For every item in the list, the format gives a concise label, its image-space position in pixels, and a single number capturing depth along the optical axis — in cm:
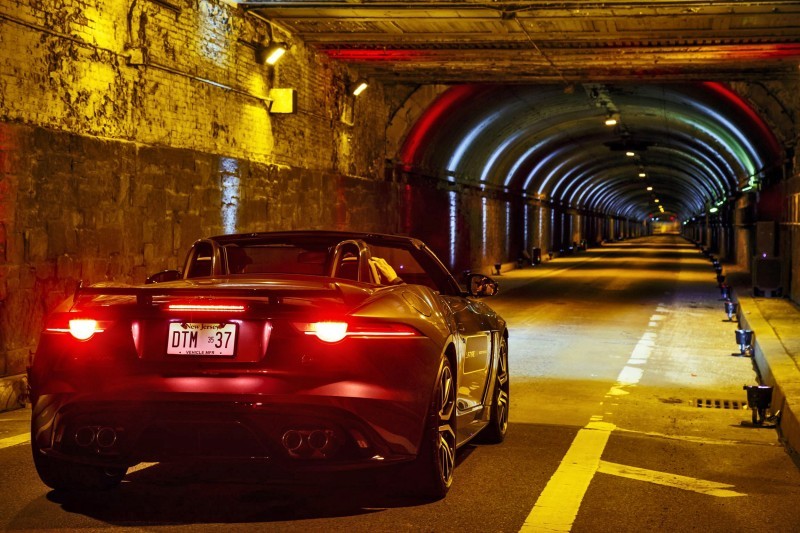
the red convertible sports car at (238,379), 510
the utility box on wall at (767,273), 2264
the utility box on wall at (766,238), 2462
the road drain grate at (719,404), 1037
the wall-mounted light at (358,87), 2148
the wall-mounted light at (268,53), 1681
